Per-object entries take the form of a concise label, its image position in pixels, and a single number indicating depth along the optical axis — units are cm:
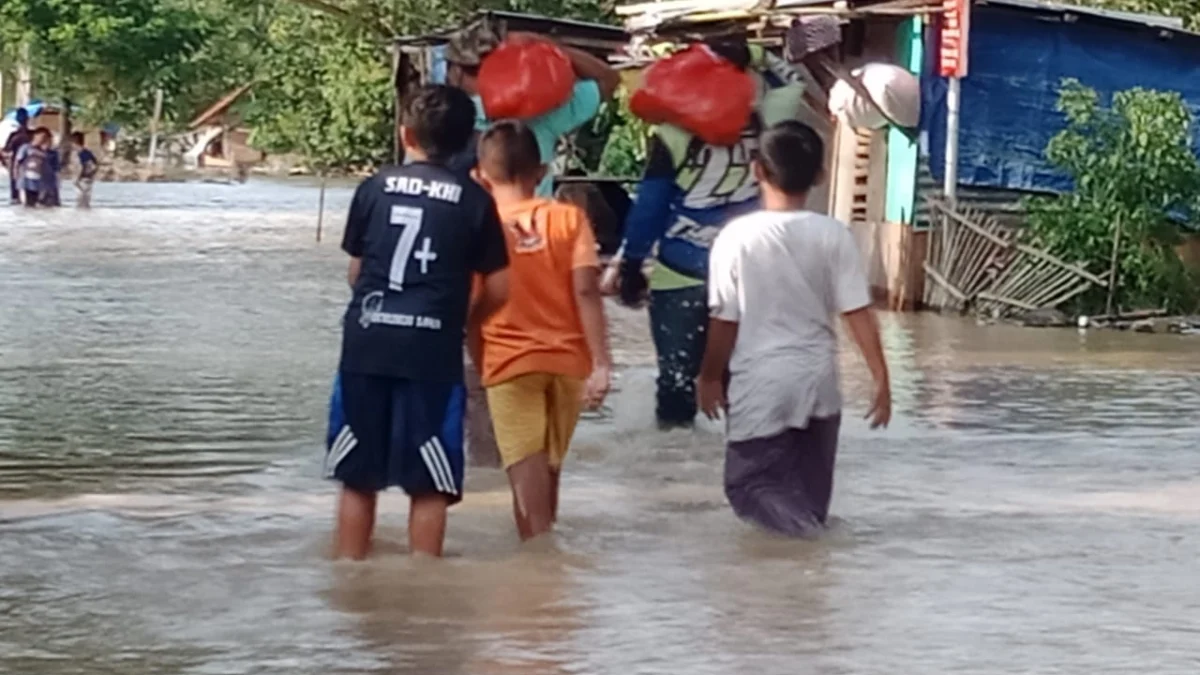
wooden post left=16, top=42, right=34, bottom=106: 6825
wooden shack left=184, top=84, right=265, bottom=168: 7625
